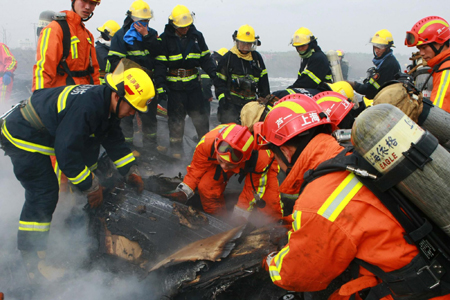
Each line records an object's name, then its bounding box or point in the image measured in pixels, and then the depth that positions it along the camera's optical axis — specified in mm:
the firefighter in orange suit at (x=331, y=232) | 1265
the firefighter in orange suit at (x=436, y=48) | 2809
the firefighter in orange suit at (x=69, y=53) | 3395
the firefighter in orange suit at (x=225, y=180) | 3305
